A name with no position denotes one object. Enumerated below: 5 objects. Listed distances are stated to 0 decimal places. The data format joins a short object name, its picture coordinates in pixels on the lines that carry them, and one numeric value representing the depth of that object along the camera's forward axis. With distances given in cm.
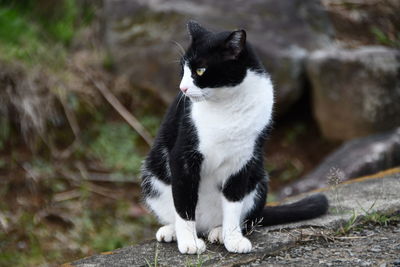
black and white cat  439
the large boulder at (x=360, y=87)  916
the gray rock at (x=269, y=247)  440
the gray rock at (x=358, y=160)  780
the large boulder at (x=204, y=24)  965
